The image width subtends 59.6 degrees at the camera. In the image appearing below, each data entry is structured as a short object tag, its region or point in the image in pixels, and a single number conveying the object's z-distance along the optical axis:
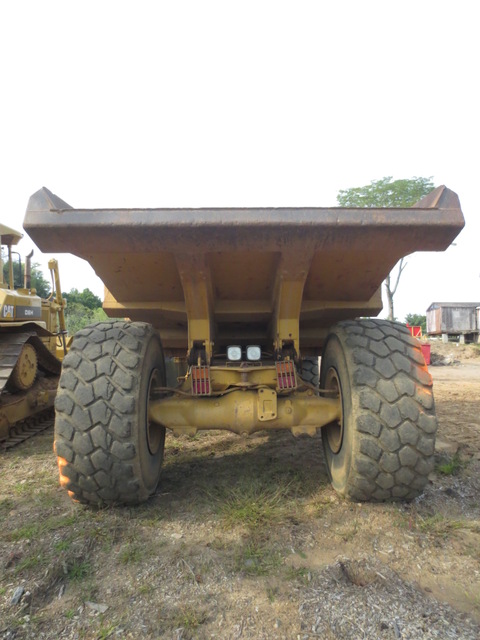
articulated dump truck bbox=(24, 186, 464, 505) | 2.34
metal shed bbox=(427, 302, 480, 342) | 33.10
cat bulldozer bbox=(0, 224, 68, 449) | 4.95
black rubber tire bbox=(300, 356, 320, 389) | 6.22
